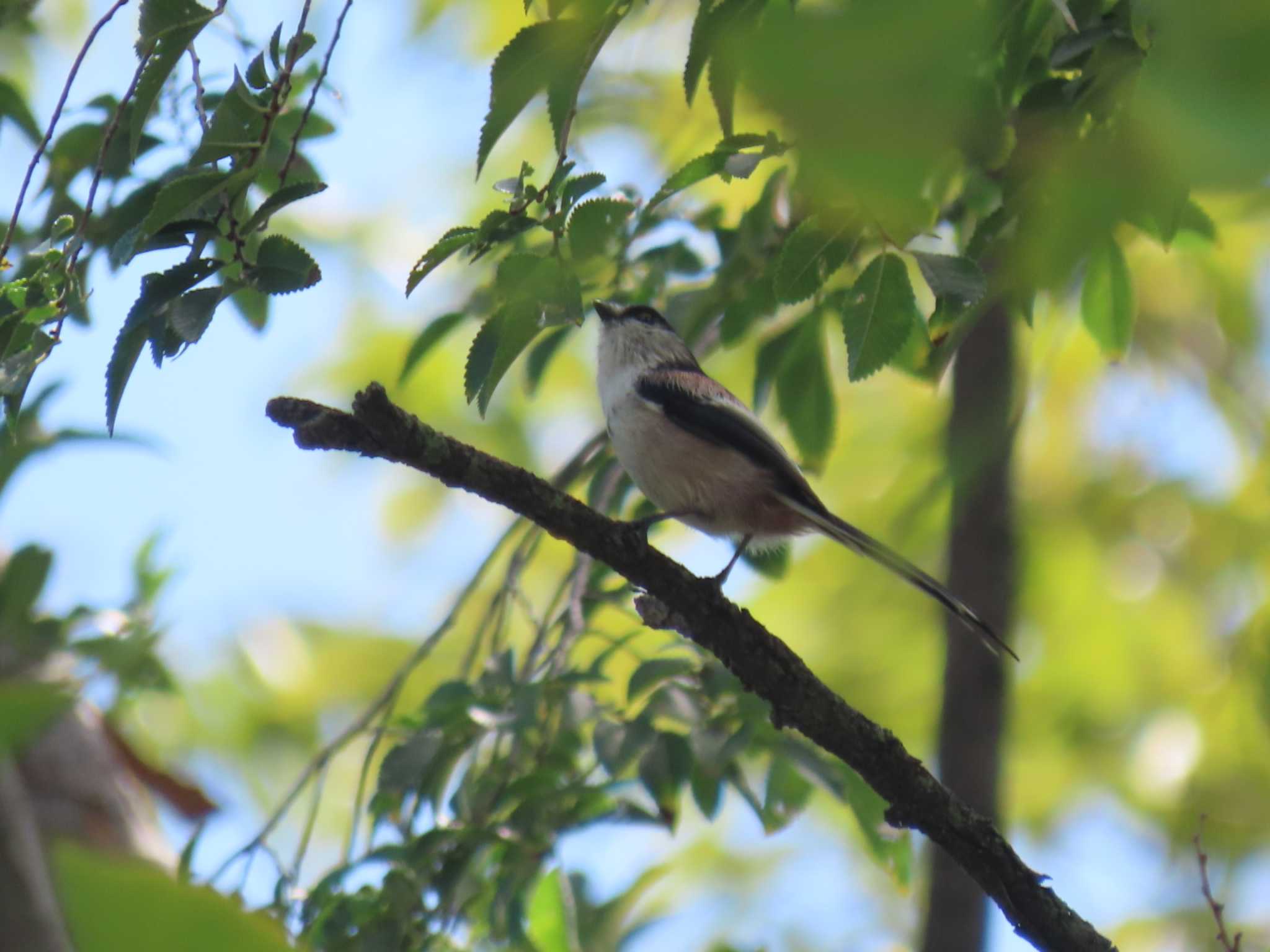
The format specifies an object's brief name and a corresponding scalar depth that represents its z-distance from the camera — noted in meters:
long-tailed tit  8.94
